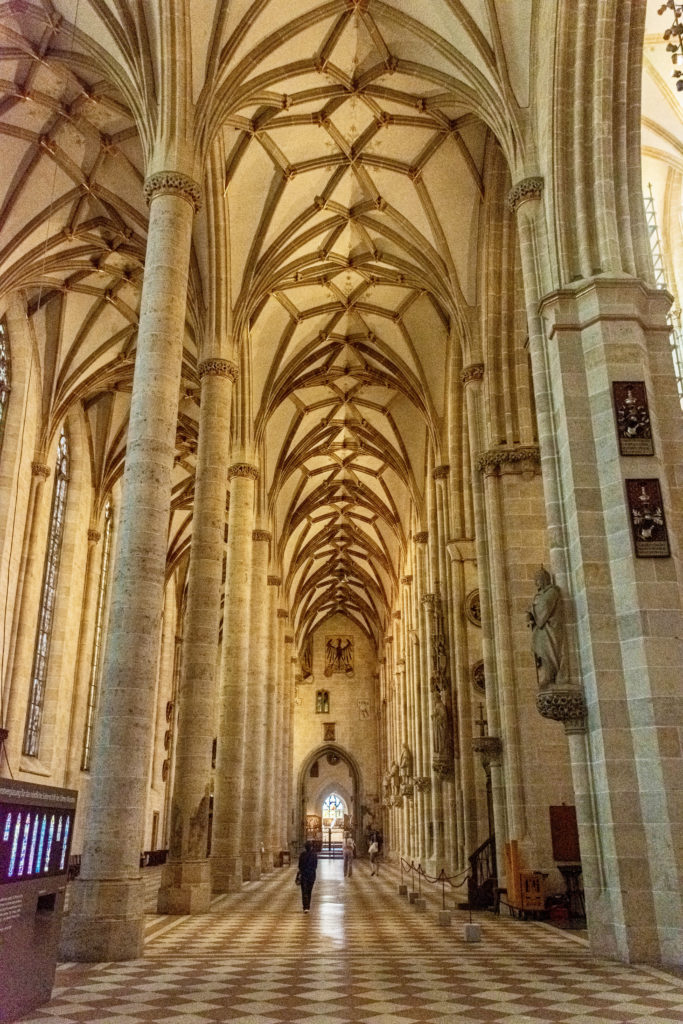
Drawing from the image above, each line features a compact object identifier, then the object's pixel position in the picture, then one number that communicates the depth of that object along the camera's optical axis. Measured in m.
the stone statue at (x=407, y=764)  30.20
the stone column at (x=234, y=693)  17.38
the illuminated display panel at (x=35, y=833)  5.19
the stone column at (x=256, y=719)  21.98
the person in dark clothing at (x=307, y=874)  14.09
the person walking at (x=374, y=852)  27.21
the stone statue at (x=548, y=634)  9.36
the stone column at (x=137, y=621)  8.55
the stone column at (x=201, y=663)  13.04
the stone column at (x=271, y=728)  28.73
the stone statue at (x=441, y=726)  19.91
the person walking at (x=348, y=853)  24.52
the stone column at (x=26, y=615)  20.14
